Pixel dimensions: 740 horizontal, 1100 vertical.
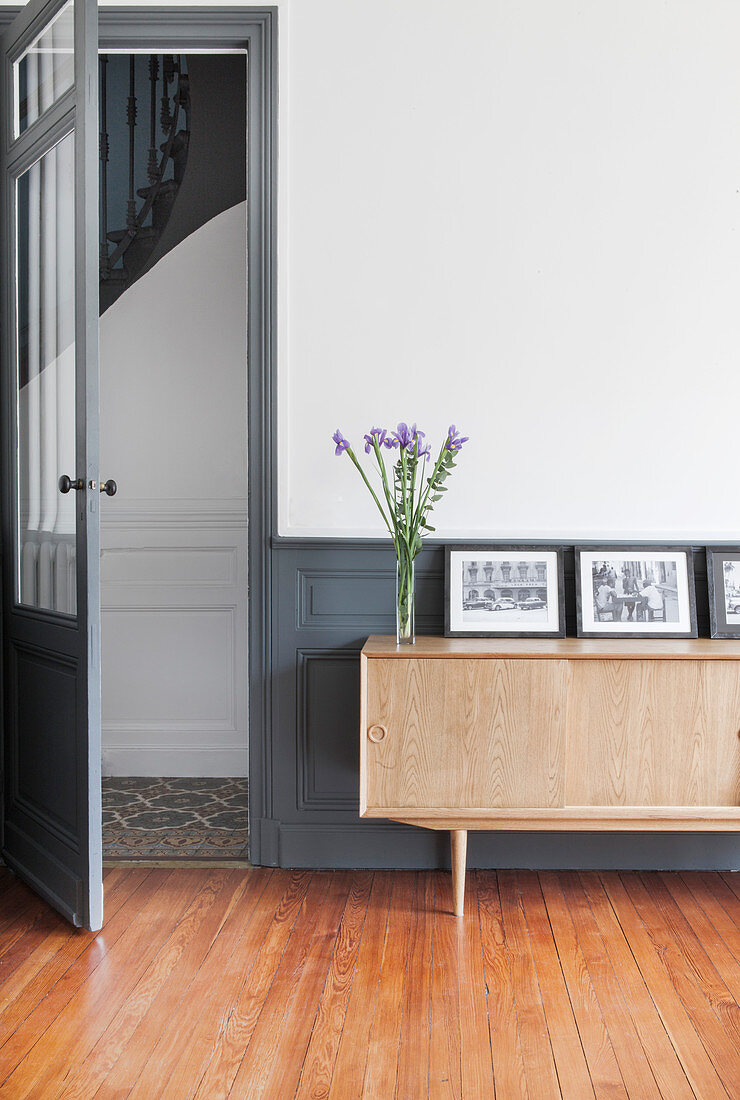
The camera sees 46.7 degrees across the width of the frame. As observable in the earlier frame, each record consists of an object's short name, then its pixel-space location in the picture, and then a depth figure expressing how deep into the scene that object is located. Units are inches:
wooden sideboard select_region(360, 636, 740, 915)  92.0
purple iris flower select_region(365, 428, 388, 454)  99.5
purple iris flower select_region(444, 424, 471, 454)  98.0
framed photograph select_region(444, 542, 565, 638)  105.3
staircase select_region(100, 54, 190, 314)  141.9
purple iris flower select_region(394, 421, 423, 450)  97.3
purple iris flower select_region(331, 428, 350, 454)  98.6
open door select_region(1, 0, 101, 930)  89.6
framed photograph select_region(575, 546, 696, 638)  105.7
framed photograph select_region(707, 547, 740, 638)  105.3
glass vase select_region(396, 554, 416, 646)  99.4
